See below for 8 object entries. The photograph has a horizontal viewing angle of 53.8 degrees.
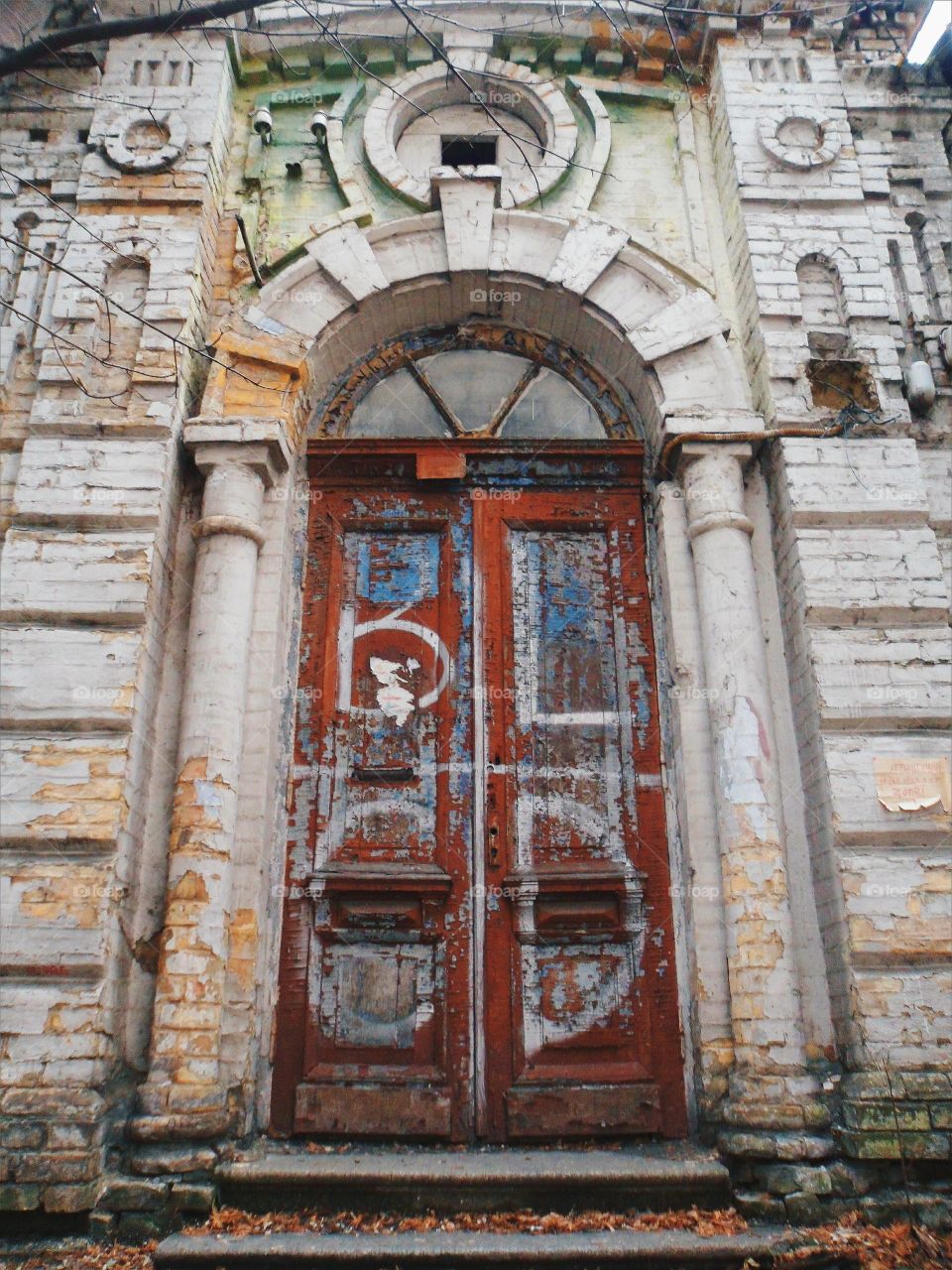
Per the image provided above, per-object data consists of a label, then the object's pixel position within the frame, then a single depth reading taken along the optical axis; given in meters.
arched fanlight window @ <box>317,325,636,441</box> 5.59
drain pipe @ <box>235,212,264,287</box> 5.48
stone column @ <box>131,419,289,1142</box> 3.90
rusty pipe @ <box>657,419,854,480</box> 4.96
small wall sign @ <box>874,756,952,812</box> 4.26
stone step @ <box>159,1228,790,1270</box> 3.29
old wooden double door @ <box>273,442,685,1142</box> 4.31
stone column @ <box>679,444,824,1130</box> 3.94
